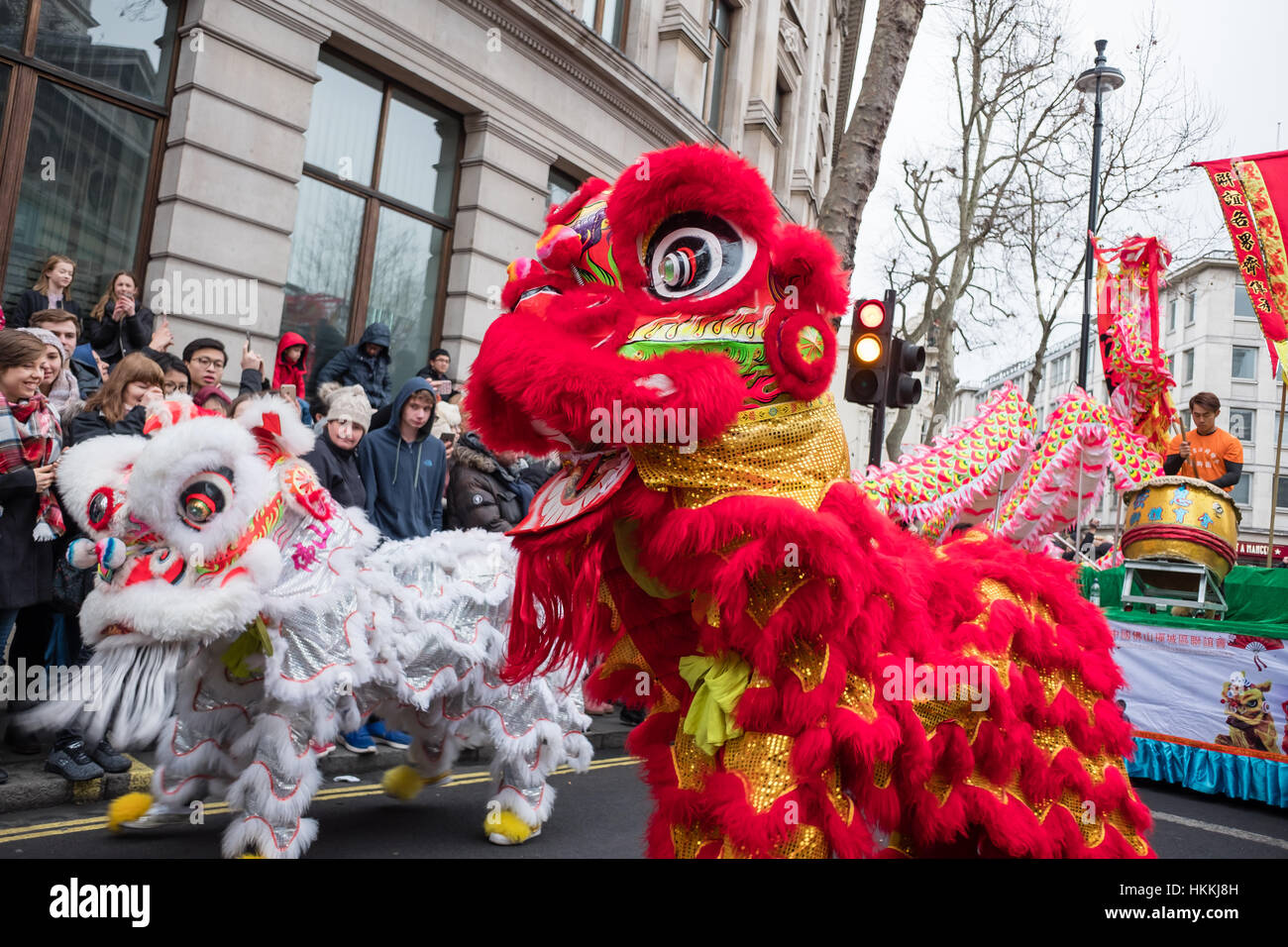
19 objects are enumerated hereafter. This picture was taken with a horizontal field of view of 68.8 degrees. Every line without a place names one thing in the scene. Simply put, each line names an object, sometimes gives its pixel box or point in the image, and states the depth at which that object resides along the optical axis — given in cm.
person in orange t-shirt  794
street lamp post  1587
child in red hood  764
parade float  640
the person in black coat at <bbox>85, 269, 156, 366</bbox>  648
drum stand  673
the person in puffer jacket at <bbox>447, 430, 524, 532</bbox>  652
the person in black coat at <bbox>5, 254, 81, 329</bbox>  611
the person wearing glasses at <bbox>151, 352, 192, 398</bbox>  548
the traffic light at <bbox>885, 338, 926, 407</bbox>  725
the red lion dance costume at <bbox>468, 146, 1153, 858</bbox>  189
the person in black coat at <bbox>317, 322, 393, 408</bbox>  811
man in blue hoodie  595
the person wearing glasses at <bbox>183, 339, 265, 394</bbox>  603
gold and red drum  650
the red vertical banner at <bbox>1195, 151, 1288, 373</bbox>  709
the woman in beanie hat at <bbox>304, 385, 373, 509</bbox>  541
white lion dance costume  312
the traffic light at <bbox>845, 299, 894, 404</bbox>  732
